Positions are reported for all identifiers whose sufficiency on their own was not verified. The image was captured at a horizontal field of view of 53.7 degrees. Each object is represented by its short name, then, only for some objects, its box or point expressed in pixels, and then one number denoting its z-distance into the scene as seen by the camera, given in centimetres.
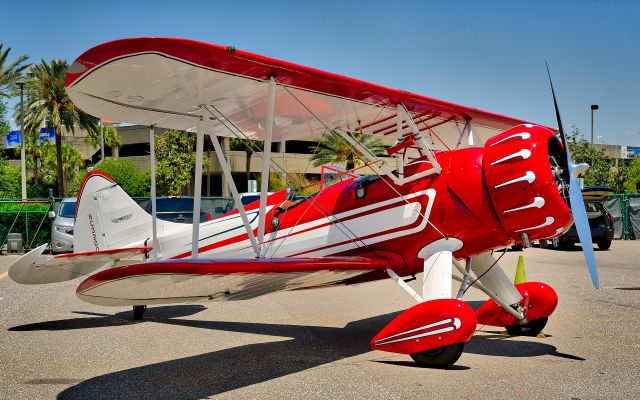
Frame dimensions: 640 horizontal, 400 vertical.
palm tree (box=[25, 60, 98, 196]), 4353
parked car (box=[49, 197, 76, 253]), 1905
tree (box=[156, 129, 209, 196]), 5284
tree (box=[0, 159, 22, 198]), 5816
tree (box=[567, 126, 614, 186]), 4816
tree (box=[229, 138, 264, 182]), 5059
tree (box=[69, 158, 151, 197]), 5331
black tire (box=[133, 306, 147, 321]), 869
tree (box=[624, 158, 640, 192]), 5594
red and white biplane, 557
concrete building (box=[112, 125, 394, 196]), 5706
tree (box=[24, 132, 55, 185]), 6825
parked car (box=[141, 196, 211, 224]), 1844
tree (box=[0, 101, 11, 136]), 5469
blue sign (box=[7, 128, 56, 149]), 8018
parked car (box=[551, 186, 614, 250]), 2038
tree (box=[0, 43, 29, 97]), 3684
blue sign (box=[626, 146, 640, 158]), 9694
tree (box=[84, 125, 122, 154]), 6438
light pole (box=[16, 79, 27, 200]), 3350
